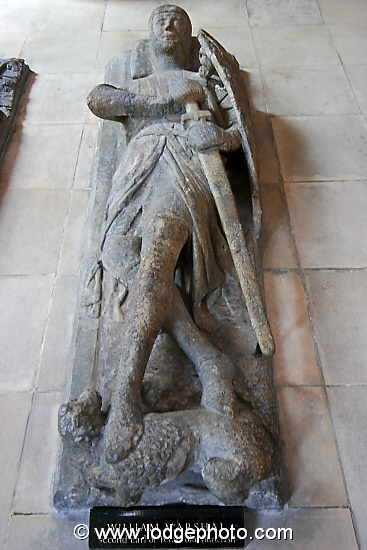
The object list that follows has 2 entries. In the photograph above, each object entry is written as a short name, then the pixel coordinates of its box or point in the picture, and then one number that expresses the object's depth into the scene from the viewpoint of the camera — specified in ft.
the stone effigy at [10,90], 10.23
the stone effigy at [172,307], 5.14
